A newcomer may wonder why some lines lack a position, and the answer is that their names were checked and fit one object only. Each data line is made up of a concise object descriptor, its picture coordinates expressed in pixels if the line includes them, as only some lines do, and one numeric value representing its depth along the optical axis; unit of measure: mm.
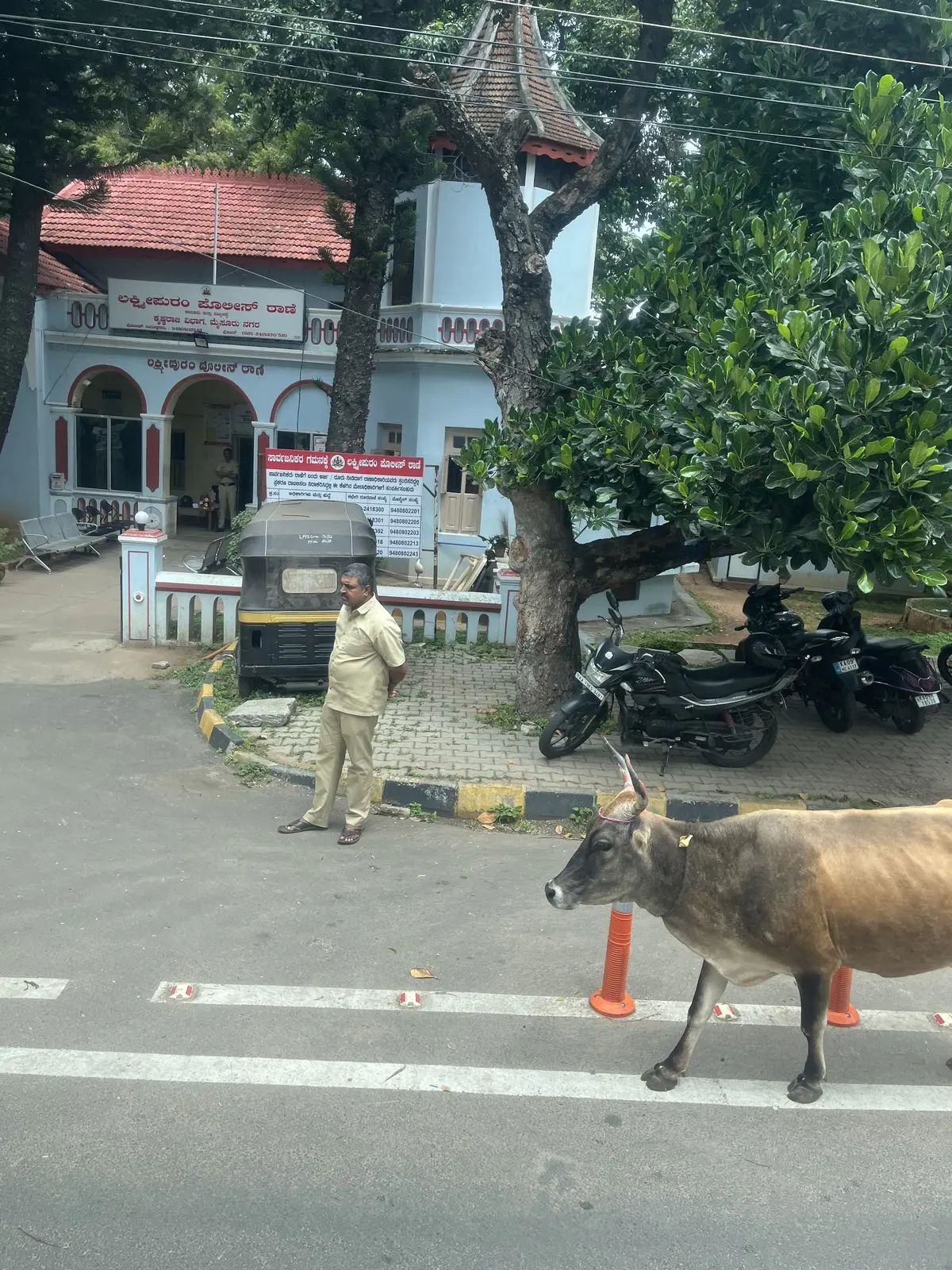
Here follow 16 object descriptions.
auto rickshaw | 9195
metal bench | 16141
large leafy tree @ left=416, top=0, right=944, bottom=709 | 8539
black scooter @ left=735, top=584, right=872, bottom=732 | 8734
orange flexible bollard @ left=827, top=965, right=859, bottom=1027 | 4609
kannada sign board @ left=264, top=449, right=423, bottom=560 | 11297
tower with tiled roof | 15281
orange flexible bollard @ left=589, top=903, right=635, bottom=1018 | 4551
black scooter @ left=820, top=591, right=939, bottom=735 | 9016
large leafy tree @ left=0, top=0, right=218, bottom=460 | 14688
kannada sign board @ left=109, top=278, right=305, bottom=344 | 18062
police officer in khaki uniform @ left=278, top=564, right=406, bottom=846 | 6500
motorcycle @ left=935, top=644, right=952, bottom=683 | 11219
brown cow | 3838
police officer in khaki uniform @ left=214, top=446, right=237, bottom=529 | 21078
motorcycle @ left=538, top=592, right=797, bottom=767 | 7879
